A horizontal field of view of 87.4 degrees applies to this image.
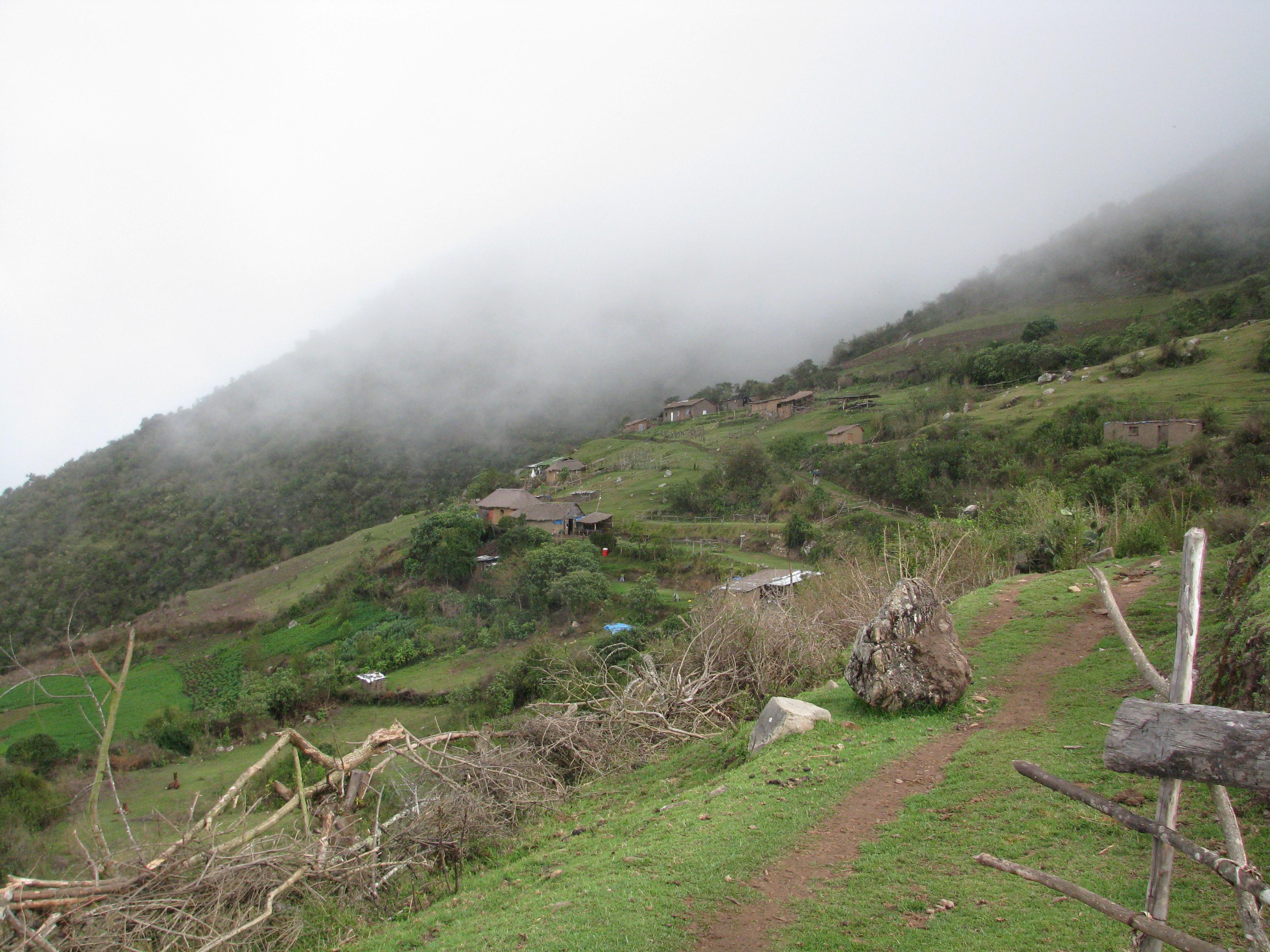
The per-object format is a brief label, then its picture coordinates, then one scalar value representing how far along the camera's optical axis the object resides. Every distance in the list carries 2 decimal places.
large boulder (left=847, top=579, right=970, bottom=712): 7.70
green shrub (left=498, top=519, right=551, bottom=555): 46.56
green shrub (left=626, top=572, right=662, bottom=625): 31.89
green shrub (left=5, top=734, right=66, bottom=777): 29.44
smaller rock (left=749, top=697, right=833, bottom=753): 7.77
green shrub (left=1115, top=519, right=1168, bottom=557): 14.27
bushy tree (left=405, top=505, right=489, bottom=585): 47.72
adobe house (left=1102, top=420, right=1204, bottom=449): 33.25
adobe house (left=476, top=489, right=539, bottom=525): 55.19
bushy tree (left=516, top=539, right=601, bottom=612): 38.19
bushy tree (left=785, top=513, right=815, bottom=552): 36.09
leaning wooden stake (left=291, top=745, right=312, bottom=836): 6.16
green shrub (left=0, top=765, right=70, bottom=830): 20.88
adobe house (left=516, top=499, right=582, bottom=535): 49.81
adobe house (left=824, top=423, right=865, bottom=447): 53.38
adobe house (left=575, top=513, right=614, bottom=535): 48.34
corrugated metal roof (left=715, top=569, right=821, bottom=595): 23.50
